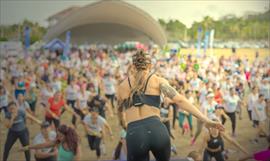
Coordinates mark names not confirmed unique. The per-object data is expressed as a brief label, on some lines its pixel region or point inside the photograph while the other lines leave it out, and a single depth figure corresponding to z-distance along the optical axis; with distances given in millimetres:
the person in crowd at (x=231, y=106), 8734
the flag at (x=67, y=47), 23409
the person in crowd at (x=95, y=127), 6629
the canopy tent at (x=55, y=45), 33875
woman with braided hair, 2533
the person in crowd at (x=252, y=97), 8898
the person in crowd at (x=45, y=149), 5094
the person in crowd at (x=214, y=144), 5680
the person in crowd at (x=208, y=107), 7879
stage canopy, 37209
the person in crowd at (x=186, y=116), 8782
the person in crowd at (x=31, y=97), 9656
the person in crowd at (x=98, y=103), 7645
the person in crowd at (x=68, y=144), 4227
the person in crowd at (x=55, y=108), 7762
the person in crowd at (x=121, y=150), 5242
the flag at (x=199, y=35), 26766
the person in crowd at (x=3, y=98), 8862
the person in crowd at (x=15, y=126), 6105
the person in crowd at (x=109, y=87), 10930
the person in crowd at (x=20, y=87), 10062
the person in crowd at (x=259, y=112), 8234
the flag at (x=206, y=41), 26866
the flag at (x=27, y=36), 23483
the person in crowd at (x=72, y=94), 9717
